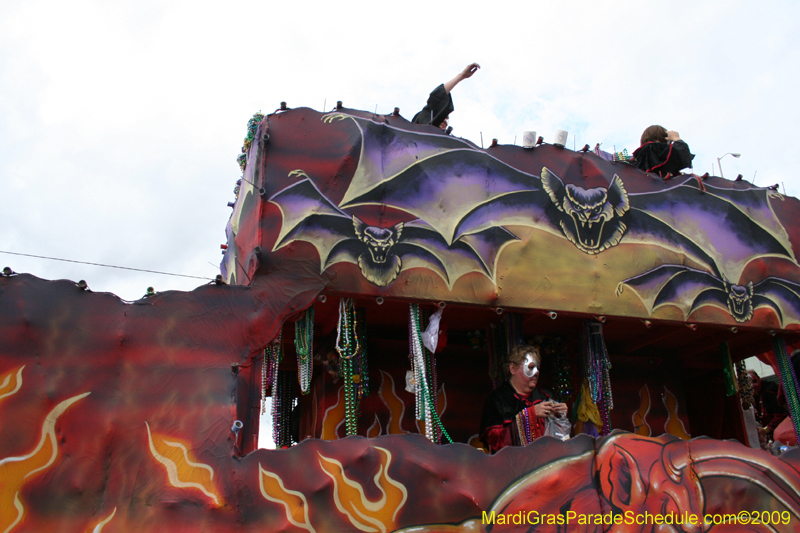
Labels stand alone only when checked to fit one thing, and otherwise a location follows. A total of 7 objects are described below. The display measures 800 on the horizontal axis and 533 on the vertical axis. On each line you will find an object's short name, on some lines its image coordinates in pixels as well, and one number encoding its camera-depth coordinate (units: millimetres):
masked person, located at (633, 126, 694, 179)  7562
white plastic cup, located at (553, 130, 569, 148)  6977
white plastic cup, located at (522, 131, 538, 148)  6863
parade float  4945
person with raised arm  7066
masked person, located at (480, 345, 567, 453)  6145
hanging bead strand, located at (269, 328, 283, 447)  5972
